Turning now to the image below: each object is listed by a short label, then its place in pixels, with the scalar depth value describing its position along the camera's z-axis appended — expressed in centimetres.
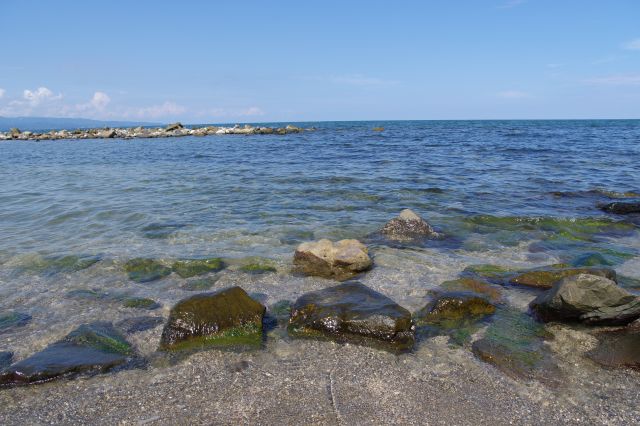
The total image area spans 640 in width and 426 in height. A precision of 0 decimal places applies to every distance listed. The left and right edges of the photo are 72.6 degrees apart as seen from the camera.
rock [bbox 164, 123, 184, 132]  6533
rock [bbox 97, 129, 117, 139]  5728
